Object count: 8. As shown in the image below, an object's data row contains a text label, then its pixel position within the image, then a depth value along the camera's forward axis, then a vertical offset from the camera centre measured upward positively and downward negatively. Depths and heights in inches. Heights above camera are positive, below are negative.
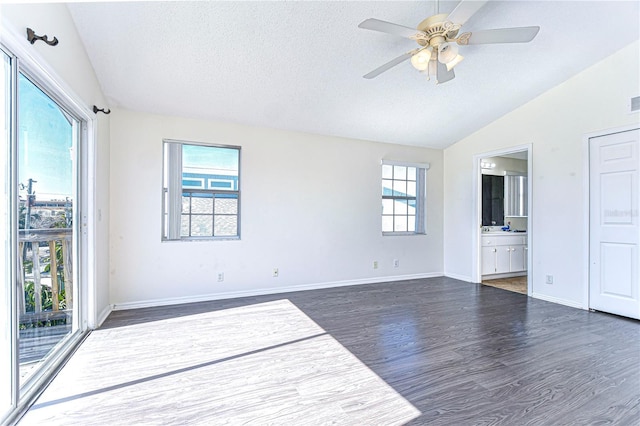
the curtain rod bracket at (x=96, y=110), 112.4 +36.9
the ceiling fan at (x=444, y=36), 81.9 +50.1
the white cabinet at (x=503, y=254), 199.2 -26.0
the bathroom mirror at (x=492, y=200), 220.1 +9.9
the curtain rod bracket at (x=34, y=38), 66.7 +38.1
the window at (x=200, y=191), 150.6 +10.8
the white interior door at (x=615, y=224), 128.9 -4.0
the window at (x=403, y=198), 204.7 +10.7
